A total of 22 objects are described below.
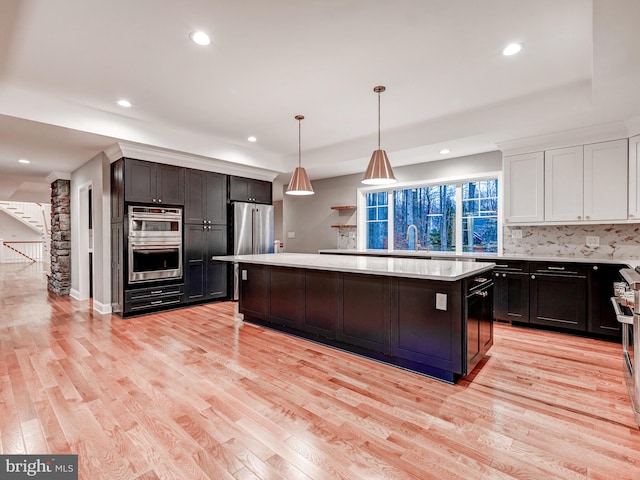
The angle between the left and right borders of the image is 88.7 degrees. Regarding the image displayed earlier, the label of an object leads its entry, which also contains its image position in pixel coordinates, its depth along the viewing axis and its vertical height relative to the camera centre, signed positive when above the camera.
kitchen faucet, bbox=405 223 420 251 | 5.66 -0.06
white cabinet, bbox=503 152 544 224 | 4.07 +0.63
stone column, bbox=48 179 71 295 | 6.25 -0.05
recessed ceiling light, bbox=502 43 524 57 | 2.55 +1.50
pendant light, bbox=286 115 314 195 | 3.94 +0.64
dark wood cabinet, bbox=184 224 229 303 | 5.11 -0.43
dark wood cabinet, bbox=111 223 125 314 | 4.50 -0.43
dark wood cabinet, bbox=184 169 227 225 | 5.13 +0.64
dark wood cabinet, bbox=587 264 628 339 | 3.44 -0.68
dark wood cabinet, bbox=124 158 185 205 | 4.48 +0.79
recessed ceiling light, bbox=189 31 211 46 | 2.45 +1.52
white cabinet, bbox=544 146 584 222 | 3.80 +0.63
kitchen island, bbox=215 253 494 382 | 2.49 -0.64
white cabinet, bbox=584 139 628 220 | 3.56 +0.63
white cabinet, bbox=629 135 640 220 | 3.42 +0.62
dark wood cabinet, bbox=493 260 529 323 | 3.97 -0.68
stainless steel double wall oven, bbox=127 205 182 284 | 4.54 -0.09
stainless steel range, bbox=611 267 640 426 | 1.96 -0.71
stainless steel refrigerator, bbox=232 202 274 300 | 5.65 +0.13
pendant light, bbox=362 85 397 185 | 3.23 +0.67
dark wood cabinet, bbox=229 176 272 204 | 5.74 +0.86
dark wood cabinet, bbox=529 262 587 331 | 3.62 -0.66
